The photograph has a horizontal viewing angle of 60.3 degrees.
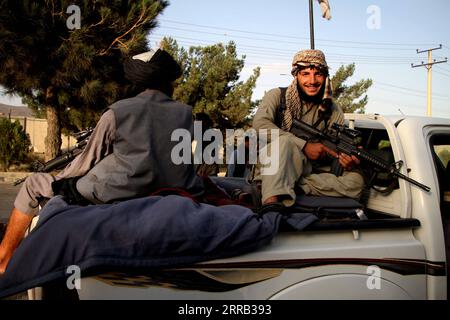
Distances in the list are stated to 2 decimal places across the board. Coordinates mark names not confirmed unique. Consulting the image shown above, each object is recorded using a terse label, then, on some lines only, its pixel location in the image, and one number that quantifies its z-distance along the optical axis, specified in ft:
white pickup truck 5.61
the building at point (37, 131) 82.74
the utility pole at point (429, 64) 111.10
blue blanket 5.05
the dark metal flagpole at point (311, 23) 39.58
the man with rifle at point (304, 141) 7.98
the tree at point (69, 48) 35.22
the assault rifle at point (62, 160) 8.82
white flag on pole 40.06
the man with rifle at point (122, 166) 6.79
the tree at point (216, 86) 58.49
